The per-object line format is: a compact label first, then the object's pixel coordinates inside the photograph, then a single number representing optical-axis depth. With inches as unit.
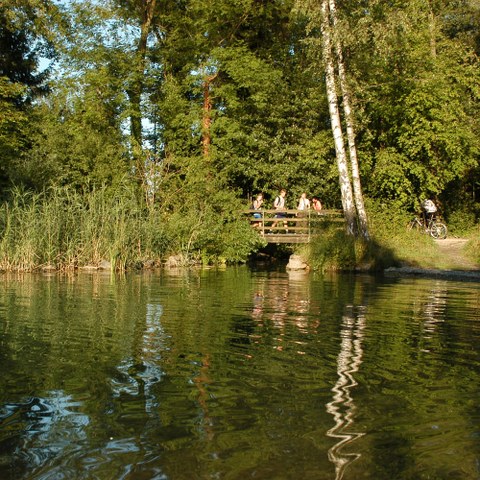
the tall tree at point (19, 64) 950.4
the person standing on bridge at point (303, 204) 996.7
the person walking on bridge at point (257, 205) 993.5
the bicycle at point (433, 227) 1045.8
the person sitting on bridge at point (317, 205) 1012.5
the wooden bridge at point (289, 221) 956.0
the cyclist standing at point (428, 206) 1024.9
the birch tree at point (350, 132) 834.2
